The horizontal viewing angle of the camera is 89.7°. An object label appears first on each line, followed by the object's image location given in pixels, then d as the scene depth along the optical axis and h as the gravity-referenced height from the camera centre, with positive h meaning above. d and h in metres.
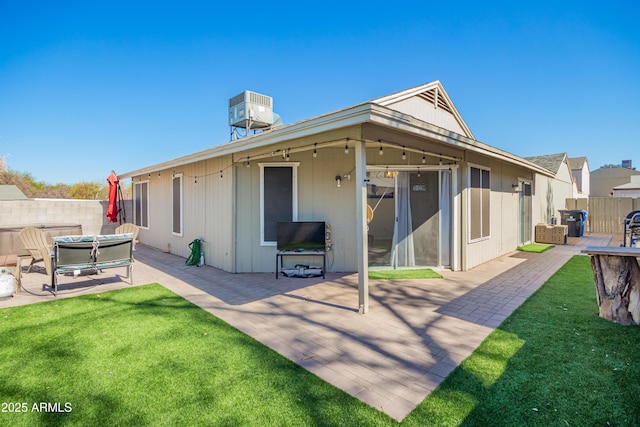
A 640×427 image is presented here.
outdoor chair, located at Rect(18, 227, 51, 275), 6.41 -0.61
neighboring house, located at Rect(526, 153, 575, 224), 12.43 +0.91
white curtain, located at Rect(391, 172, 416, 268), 6.57 -0.41
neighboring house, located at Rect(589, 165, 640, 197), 29.52 +2.72
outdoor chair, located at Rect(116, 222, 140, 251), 8.52 -0.49
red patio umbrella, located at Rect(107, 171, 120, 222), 10.59 +0.49
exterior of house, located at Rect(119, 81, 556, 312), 6.50 +0.18
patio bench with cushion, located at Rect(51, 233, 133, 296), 4.94 -0.68
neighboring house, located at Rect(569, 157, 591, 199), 23.79 +2.66
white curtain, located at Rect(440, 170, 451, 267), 6.67 +0.14
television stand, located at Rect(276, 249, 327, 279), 6.10 -0.84
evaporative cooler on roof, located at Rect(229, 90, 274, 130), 10.69 +3.37
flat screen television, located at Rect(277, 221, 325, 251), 6.25 -0.52
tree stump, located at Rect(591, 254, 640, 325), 3.61 -0.91
